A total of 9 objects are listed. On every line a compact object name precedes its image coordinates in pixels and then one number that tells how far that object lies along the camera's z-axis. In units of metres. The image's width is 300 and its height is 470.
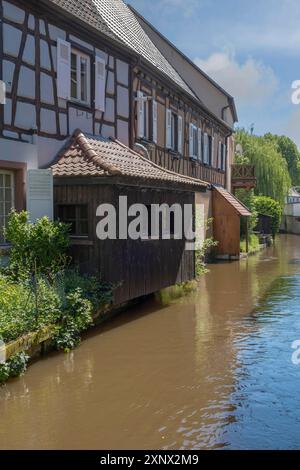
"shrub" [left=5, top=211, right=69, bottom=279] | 9.82
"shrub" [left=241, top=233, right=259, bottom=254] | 26.35
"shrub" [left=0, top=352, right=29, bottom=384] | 6.93
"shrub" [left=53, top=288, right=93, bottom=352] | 8.56
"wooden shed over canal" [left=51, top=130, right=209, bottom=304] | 10.52
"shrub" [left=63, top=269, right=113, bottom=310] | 9.59
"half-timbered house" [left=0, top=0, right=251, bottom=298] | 10.47
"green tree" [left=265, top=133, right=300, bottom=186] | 67.12
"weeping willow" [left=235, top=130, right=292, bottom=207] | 40.56
